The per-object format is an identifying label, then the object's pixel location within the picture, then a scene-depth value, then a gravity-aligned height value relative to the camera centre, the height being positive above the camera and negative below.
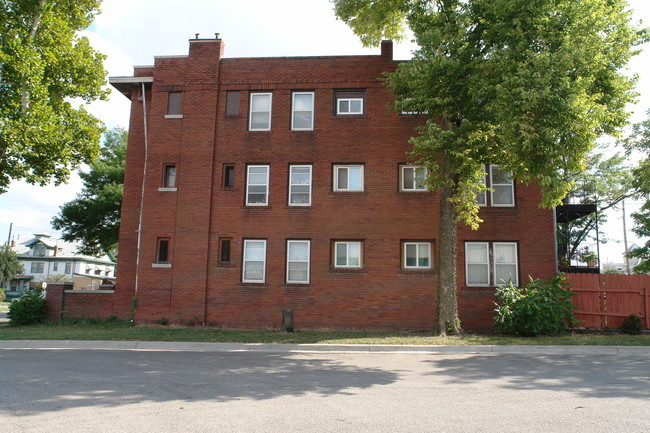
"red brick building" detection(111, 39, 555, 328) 16.78 +2.65
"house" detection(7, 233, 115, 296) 61.75 +2.10
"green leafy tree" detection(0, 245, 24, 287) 53.88 +1.48
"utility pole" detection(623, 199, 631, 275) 46.17 +5.58
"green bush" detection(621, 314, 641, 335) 15.05 -1.13
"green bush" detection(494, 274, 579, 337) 14.39 -0.66
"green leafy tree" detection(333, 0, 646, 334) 10.93 +4.99
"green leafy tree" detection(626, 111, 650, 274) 21.25 +4.57
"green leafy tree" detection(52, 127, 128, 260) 29.92 +4.39
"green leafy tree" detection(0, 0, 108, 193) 16.36 +7.00
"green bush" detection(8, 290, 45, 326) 17.50 -1.20
